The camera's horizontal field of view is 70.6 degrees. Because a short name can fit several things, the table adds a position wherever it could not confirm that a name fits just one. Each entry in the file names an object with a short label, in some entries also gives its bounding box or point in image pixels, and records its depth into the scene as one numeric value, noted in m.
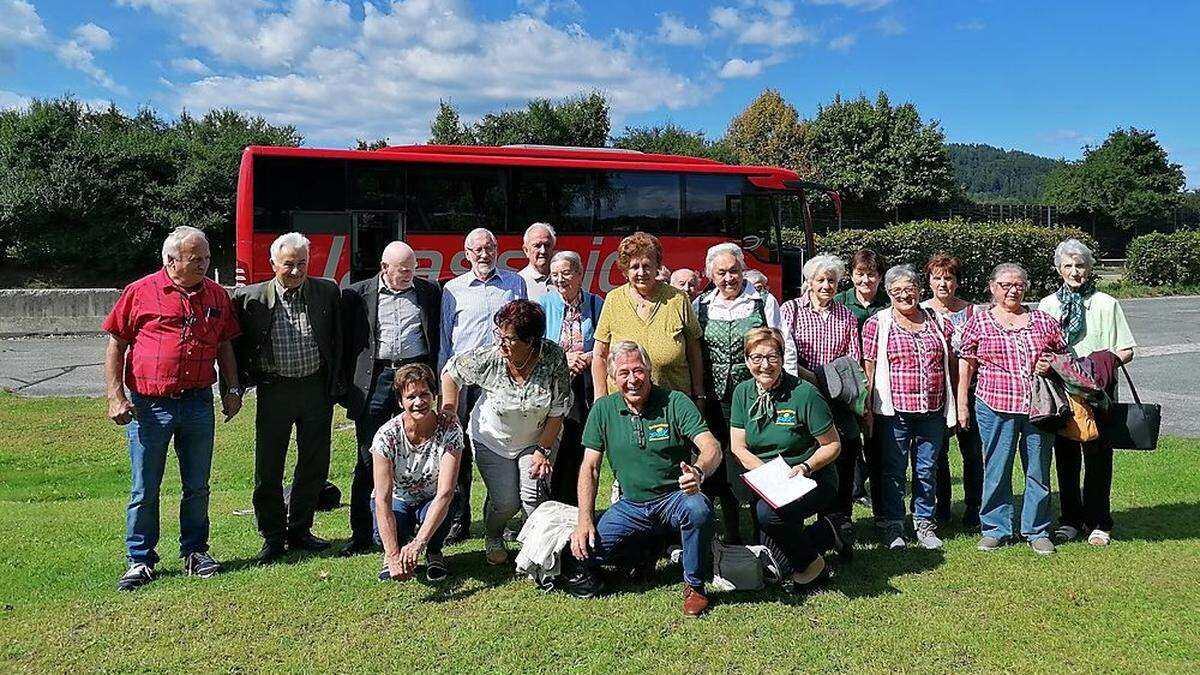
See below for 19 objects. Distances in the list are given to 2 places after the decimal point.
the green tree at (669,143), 41.12
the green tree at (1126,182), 44.88
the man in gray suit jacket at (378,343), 4.79
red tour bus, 13.38
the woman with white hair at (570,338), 4.79
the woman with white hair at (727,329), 4.57
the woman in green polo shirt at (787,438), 4.09
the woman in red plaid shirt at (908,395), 4.79
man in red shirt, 4.19
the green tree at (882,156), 39.47
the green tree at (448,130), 37.62
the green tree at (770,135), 45.18
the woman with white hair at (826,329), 4.83
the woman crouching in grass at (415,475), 4.20
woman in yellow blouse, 4.42
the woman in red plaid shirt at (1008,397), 4.66
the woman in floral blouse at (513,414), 4.40
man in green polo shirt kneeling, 3.97
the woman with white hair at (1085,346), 4.85
